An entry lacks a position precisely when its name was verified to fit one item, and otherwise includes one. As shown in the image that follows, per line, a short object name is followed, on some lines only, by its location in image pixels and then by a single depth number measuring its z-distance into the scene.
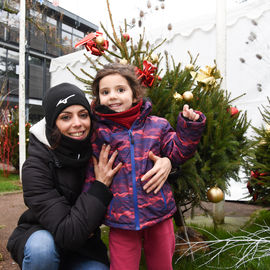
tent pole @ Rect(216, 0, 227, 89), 3.45
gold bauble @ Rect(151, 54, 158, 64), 2.23
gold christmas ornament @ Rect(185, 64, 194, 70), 2.29
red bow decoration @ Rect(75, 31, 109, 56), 2.33
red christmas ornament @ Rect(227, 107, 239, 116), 2.11
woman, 1.48
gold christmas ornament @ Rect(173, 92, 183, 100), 1.98
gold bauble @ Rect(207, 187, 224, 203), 1.86
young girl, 1.54
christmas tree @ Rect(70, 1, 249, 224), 1.95
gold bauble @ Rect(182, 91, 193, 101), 1.88
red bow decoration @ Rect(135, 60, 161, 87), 1.97
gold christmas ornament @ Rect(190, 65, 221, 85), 2.15
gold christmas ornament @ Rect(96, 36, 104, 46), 2.32
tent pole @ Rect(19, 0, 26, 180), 6.13
